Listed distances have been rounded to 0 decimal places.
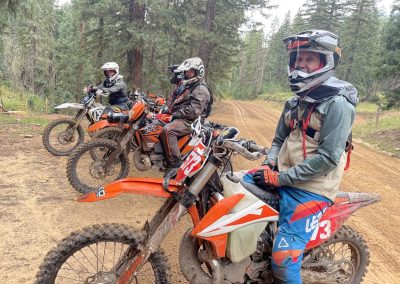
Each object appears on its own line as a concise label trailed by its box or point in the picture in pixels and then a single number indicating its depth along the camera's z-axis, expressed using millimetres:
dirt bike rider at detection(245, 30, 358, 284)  2703
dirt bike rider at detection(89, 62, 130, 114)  7977
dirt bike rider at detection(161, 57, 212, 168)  6016
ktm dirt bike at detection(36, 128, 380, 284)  2686
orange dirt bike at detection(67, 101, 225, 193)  5754
